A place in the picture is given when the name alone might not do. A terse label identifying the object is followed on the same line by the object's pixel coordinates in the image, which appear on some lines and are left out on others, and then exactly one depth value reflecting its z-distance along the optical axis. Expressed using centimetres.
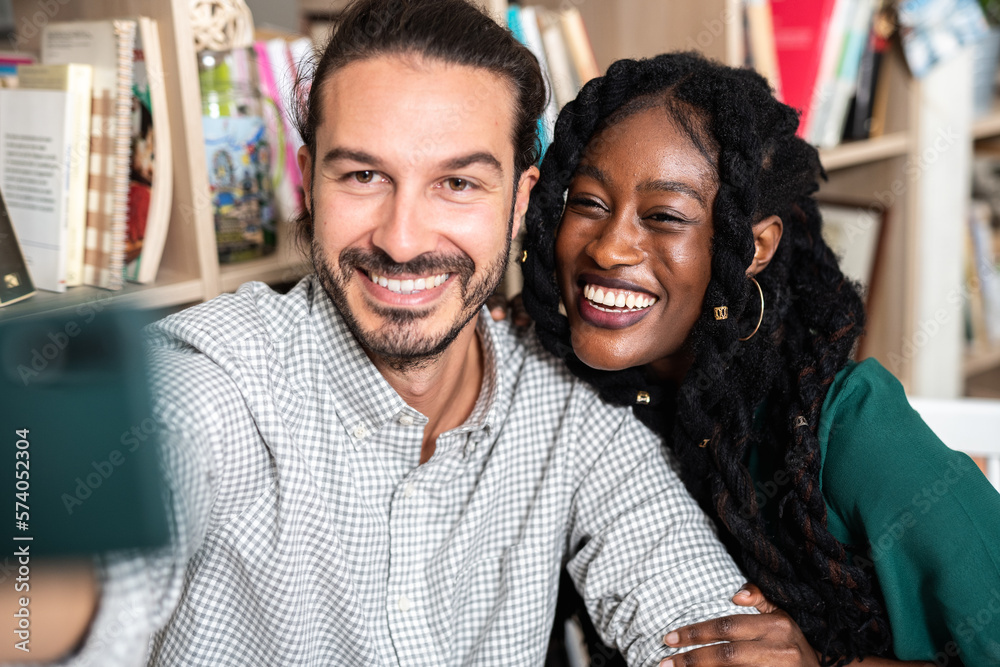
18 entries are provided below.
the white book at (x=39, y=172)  102
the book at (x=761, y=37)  146
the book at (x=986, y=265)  209
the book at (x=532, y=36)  128
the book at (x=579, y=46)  133
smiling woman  90
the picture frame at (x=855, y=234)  186
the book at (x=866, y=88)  173
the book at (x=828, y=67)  163
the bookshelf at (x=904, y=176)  144
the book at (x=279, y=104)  123
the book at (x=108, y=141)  102
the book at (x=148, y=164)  105
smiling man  91
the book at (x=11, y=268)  96
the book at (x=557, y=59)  133
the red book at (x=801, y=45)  162
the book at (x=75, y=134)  102
